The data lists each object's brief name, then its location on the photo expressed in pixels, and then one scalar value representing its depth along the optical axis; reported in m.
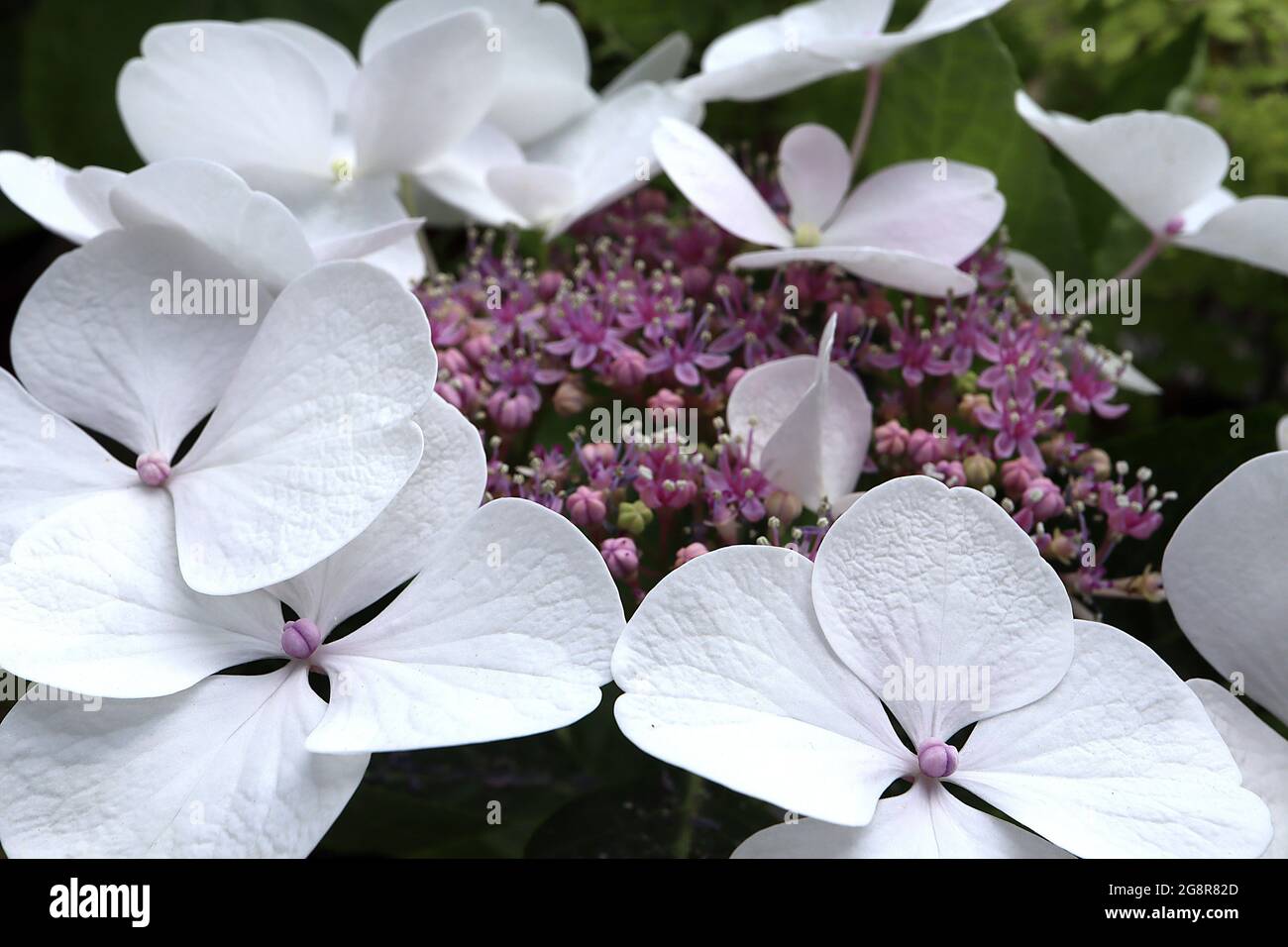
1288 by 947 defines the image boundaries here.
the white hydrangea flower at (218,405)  0.15
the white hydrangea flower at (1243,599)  0.16
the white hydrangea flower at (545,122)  0.21
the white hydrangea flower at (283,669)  0.15
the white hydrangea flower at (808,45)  0.20
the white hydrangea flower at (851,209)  0.18
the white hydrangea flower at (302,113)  0.20
